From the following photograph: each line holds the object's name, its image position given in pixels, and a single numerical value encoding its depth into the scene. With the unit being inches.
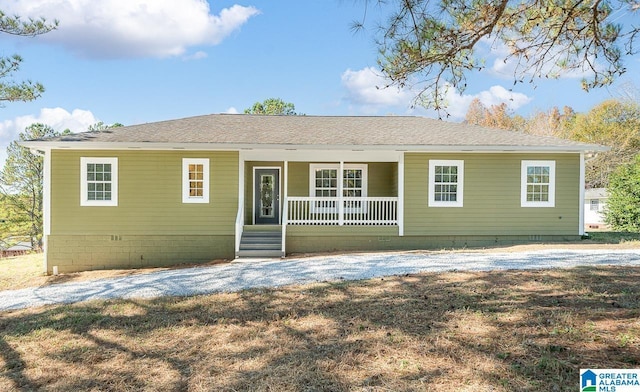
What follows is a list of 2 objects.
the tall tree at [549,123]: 1346.0
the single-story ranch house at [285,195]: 454.3
